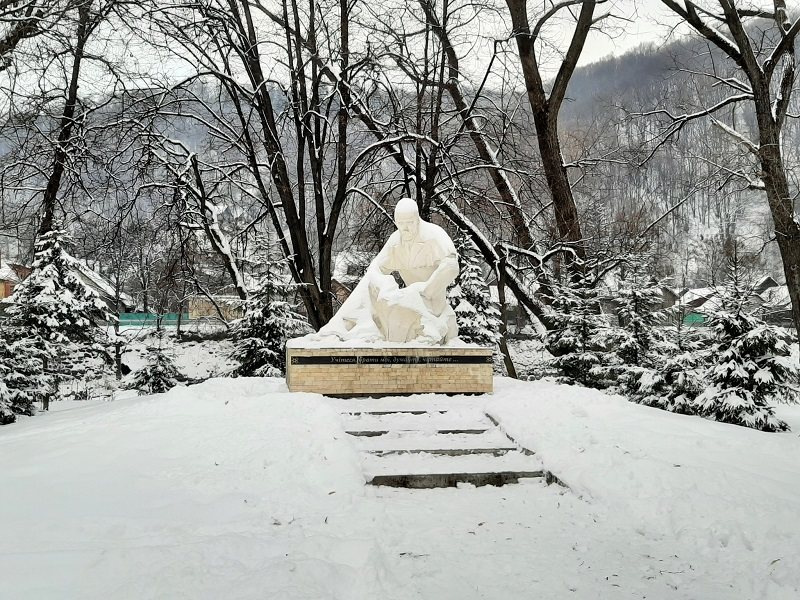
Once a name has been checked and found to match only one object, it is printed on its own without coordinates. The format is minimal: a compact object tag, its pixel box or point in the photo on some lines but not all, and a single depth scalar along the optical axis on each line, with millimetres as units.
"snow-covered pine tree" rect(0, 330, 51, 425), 10867
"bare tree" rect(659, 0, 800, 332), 9438
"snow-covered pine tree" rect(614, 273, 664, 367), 11812
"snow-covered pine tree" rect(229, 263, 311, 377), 13266
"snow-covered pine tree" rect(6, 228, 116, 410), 13102
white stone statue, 8172
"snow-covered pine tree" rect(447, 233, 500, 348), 14562
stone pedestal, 7715
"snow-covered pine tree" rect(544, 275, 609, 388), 12000
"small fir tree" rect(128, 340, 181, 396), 13578
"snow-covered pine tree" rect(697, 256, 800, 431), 7633
